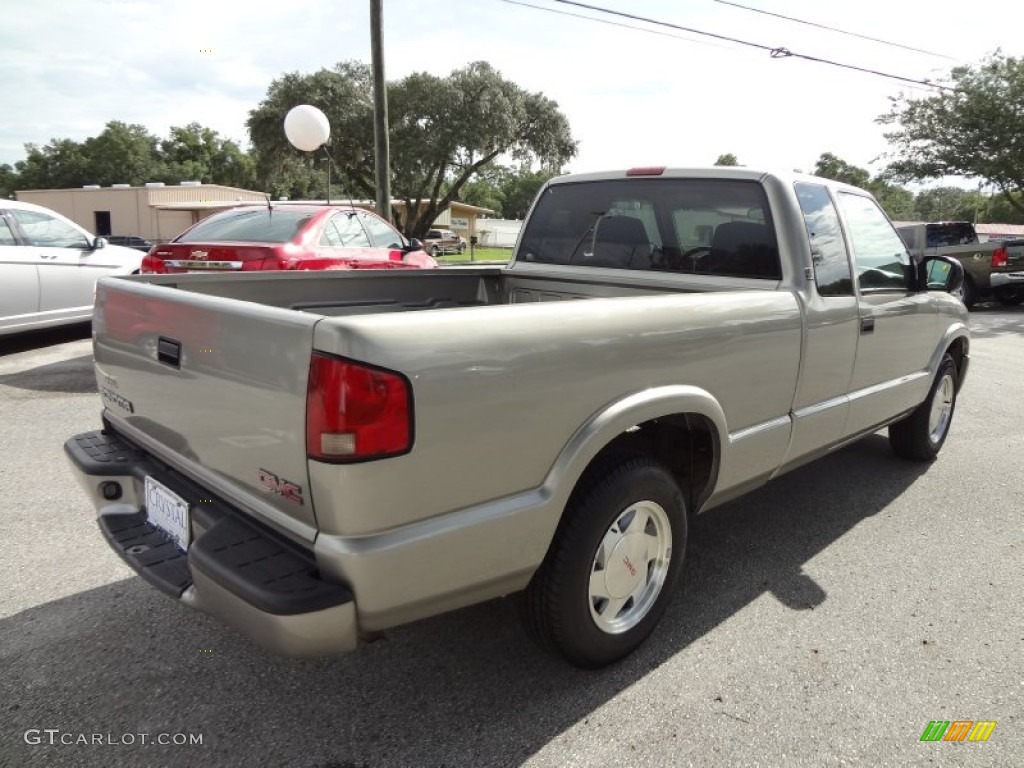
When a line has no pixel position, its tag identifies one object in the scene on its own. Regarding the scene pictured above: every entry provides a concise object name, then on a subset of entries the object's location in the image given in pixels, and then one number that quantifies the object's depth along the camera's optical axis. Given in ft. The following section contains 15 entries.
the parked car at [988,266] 45.21
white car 23.86
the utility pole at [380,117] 42.60
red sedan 20.42
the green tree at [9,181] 248.73
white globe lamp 39.73
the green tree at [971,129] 74.79
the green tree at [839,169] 239.93
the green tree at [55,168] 241.96
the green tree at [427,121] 94.12
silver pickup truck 5.57
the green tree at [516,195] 302.64
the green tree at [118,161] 241.76
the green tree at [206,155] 248.52
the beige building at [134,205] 147.54
